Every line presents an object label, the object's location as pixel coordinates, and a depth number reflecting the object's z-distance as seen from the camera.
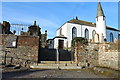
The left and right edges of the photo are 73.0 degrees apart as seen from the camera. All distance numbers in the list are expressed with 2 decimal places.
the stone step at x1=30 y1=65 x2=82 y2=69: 7.14
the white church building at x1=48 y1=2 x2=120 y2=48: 19.75
